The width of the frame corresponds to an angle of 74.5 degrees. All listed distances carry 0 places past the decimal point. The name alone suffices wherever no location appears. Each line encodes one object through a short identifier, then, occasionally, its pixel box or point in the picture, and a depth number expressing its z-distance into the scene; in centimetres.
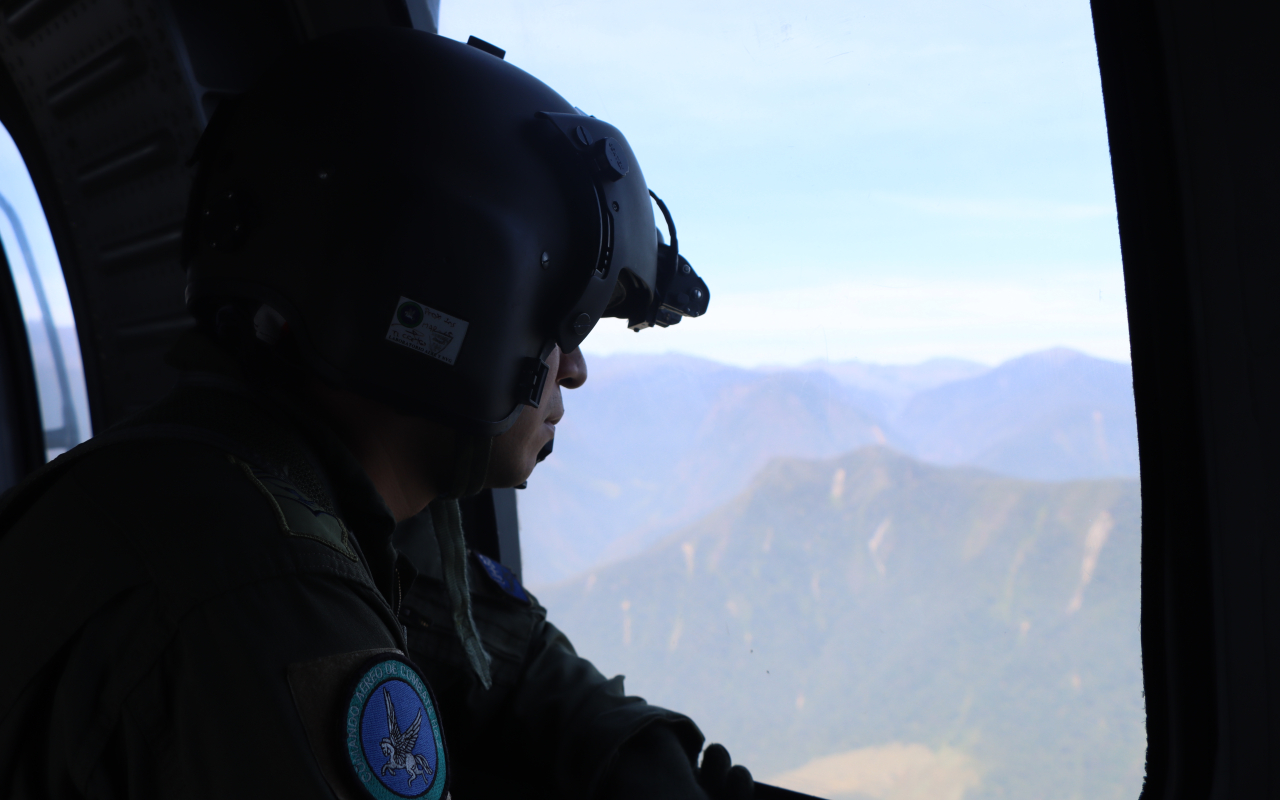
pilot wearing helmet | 63
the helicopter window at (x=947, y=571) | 129
